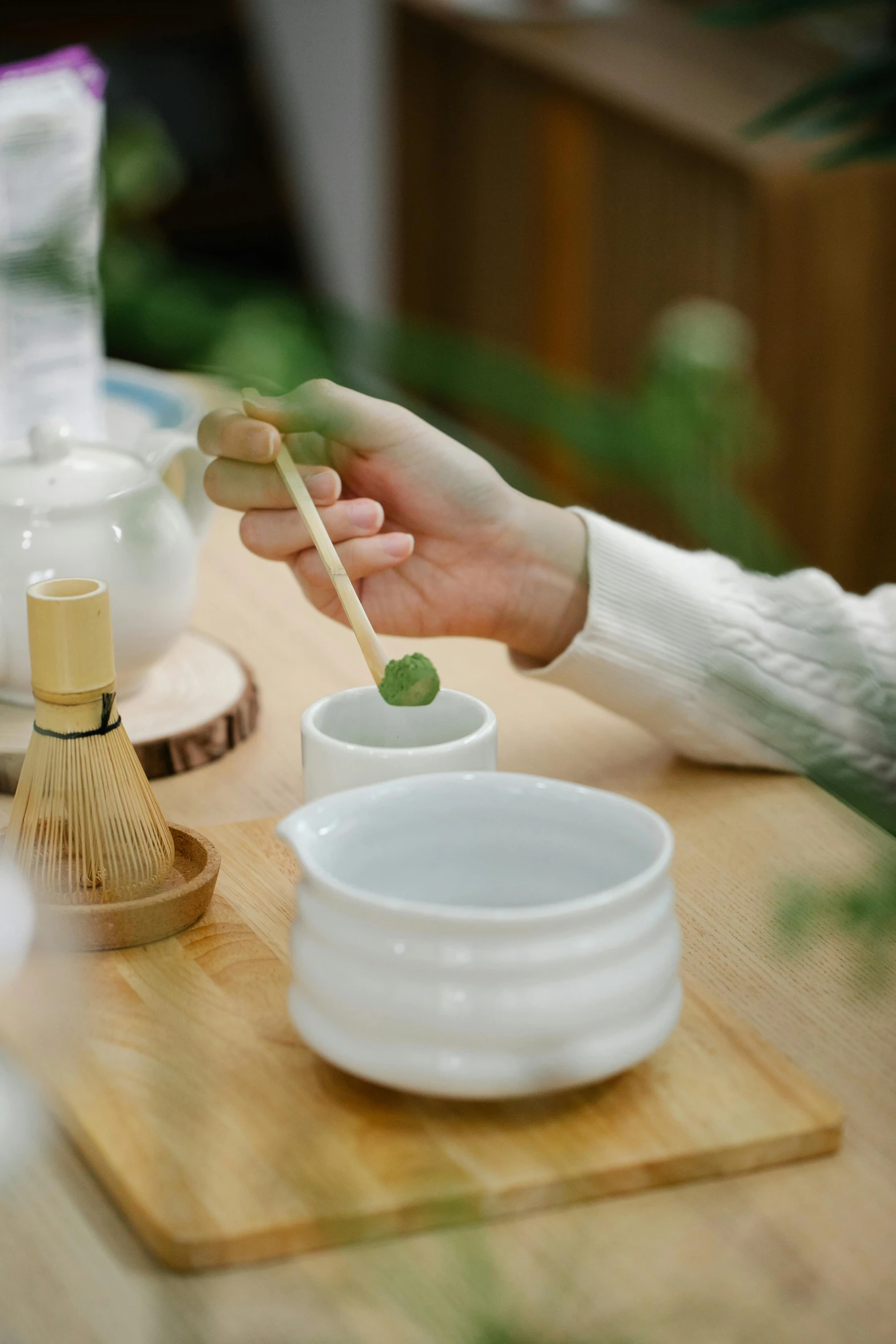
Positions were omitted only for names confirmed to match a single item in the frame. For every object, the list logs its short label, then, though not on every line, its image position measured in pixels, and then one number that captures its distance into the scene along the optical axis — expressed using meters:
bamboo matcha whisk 1.09
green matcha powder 1.12
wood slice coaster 1.29
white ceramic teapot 1.26
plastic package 1.34
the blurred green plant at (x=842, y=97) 0.86
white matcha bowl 0.99
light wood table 0.96
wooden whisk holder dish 1.11
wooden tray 0.99
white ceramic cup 1.12
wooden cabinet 2.90
